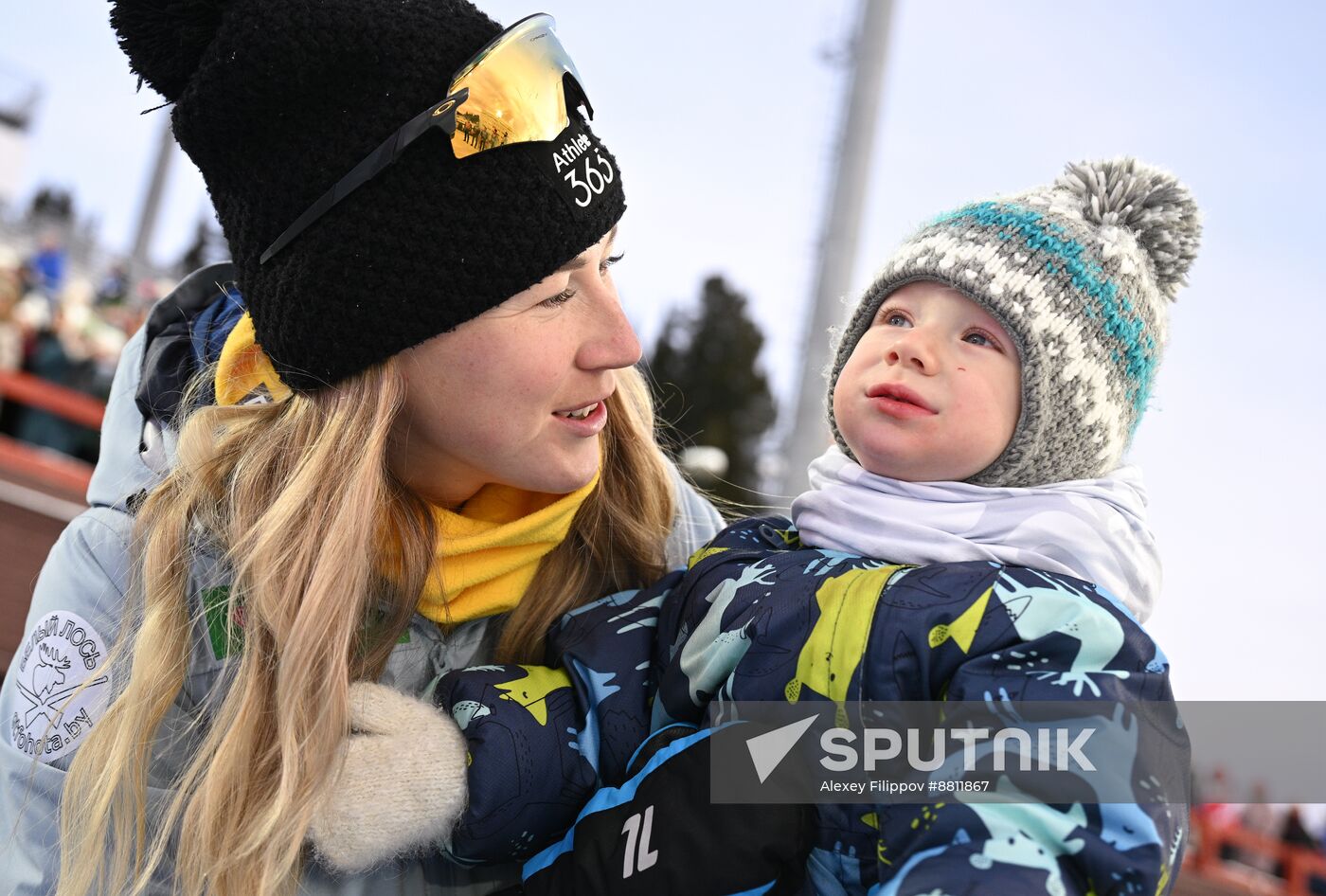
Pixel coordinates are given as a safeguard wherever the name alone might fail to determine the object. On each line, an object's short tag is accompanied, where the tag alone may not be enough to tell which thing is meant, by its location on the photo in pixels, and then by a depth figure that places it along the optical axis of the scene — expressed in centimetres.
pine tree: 2020
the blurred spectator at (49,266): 1079
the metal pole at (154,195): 1389
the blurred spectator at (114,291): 1013
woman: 170
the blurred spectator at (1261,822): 894
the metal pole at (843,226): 566
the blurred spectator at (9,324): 697
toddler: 143
